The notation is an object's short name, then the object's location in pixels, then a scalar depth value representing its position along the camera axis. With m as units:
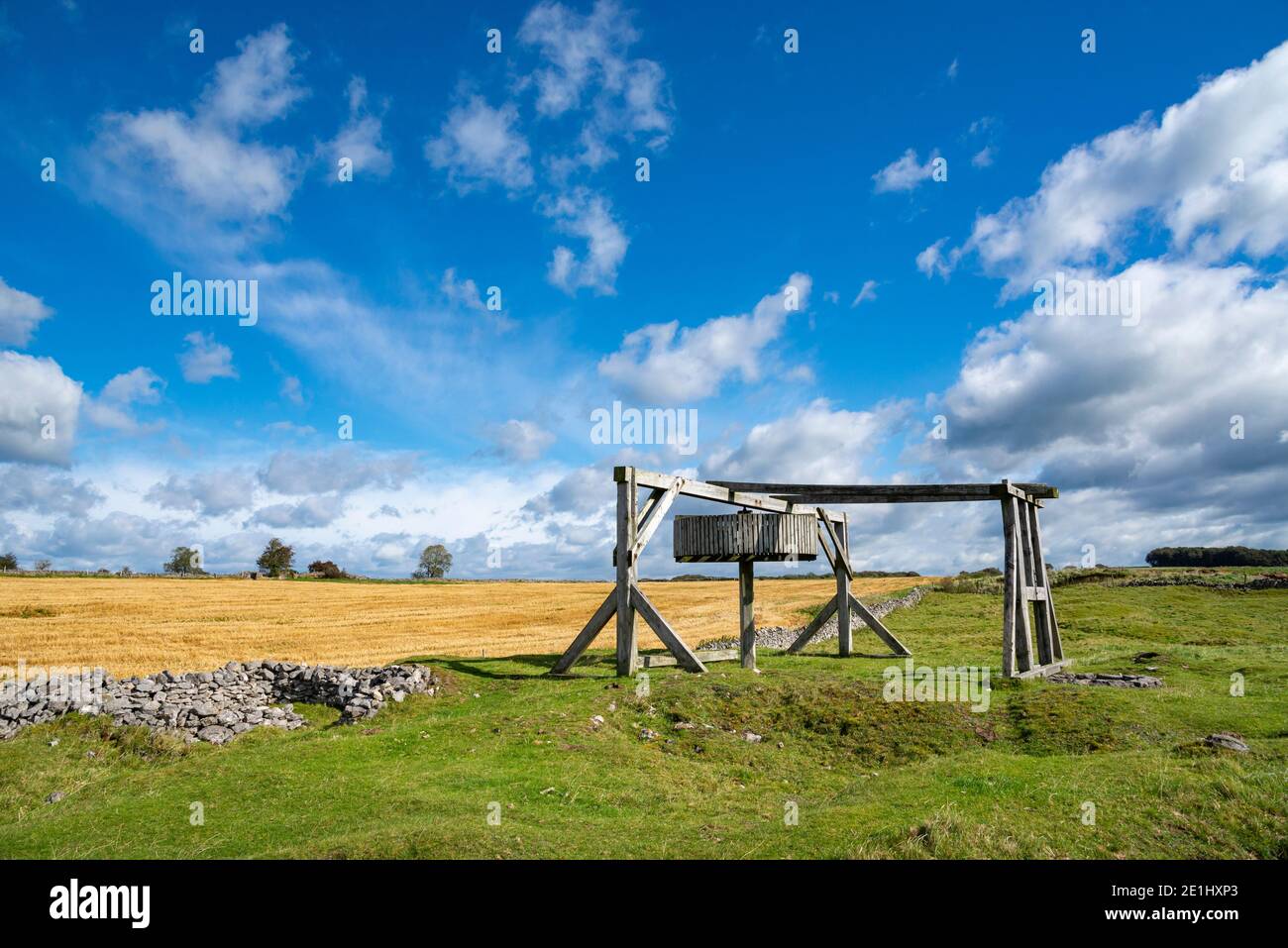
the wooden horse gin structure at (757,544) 17.48
